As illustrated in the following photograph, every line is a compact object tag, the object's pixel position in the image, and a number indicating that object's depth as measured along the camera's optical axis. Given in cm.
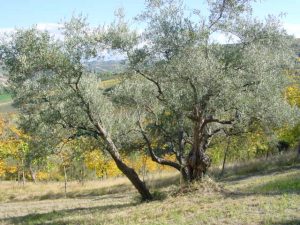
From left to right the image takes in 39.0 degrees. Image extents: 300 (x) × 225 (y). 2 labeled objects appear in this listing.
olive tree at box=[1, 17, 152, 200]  1634
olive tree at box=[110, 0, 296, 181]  1622
